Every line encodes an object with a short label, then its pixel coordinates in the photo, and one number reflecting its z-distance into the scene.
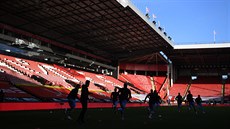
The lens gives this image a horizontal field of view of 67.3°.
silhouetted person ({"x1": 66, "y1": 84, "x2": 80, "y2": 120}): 9.57
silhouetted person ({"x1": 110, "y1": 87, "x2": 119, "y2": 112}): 16.24
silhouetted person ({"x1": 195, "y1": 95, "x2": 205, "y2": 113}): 17.46
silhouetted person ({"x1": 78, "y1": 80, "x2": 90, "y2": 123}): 8.18
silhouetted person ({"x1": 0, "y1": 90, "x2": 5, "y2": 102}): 15.02
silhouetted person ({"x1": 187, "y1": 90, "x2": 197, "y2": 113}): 16.48
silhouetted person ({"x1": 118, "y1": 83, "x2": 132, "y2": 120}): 10.45
